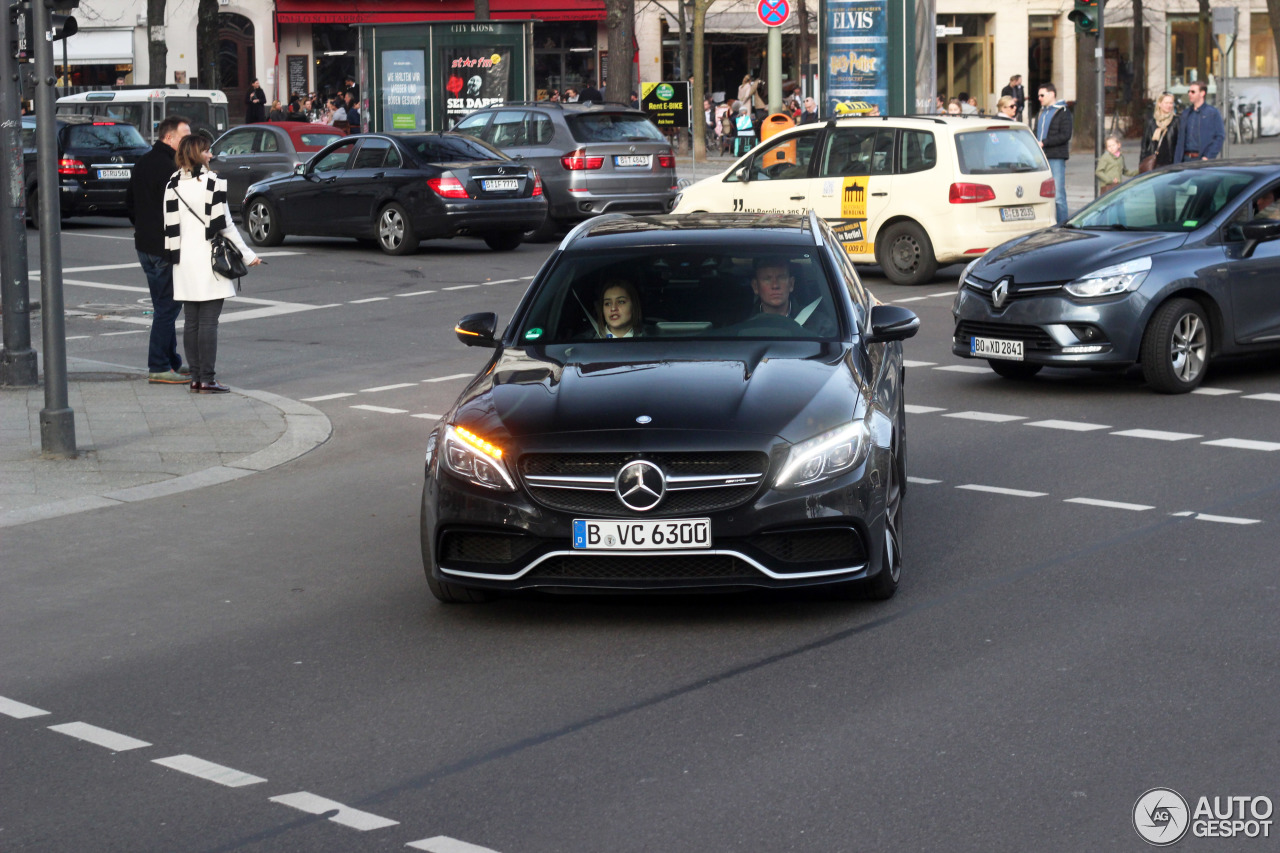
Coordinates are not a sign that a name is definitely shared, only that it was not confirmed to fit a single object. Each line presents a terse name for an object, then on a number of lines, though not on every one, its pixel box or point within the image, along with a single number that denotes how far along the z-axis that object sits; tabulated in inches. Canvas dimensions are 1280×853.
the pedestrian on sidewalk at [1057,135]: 917.8
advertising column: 1027.3
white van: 1300.4
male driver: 295.0
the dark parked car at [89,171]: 1087.6
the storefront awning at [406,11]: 2172.7
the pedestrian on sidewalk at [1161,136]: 810.8
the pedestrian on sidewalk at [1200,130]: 783.1
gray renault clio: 462.6
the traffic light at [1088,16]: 900.6
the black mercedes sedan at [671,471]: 244.7
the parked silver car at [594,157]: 957.2
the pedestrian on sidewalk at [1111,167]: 834.2
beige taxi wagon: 711.1
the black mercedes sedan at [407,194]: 884.0
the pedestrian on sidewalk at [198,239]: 488.1
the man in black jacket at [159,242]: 512.4
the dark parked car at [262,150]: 1092.5
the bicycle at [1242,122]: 1664.6
